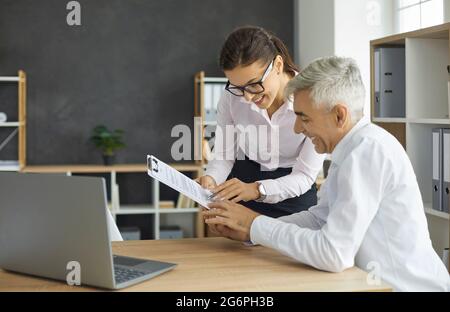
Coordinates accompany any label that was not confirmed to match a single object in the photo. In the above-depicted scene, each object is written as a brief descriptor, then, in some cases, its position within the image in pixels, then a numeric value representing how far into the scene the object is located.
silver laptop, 1.35
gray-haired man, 1.53
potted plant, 4.92
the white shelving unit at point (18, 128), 4.74
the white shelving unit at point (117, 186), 4.81
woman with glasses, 2.08
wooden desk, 1.43
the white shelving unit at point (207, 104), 4.97
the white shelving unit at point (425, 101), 3.10
